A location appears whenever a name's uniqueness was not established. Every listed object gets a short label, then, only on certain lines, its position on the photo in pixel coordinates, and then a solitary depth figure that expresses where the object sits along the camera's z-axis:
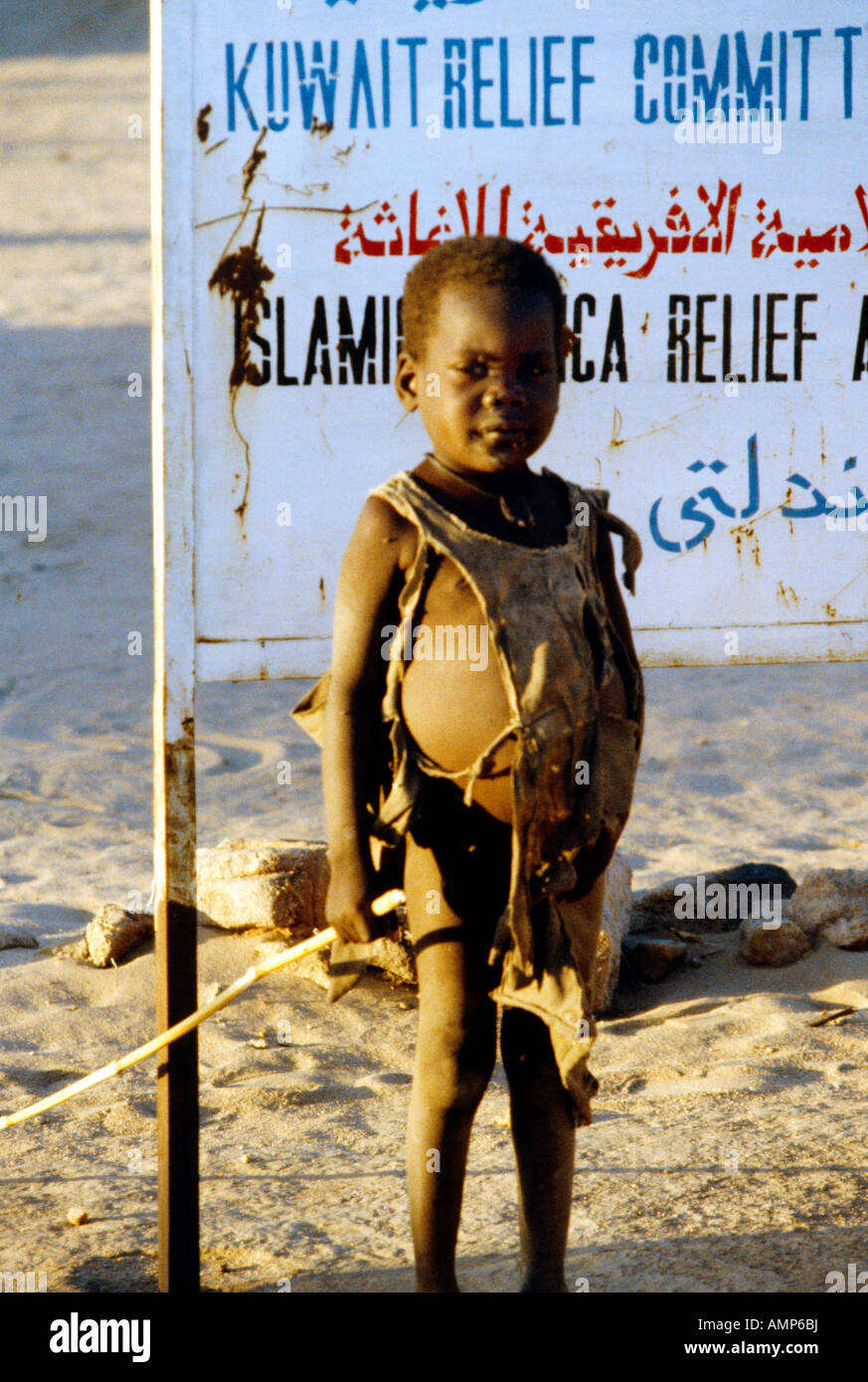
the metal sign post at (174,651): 2.63
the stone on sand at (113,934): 4.42
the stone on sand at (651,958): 4.38
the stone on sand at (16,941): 4.62
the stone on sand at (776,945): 4.40
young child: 2.30
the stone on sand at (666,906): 4.66
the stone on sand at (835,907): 4.41
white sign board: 2.67
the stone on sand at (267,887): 4.42
